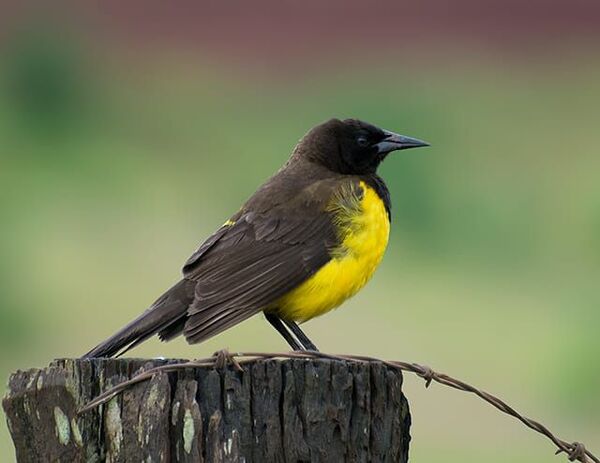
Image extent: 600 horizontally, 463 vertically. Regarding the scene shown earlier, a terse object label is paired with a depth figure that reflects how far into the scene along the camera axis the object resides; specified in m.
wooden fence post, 8.45
